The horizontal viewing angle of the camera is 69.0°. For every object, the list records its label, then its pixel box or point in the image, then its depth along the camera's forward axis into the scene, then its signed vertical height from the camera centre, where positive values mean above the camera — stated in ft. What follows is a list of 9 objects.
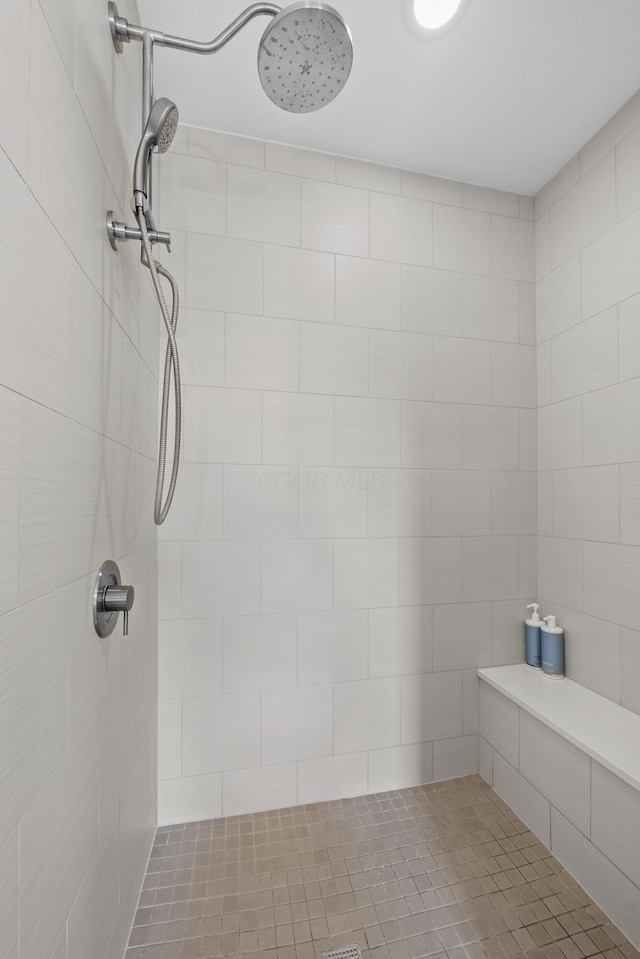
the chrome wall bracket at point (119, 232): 2.87 +1.65
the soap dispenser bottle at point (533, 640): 5.29 -1.63
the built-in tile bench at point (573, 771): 3.45 -2.40
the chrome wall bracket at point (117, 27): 2.92 +2.98
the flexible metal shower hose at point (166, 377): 2.92 +0.84
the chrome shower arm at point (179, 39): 2.97 +3.05
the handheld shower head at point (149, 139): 2.91 +2.25
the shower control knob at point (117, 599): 2.64 -0.60
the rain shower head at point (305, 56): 2.75 +2.84
